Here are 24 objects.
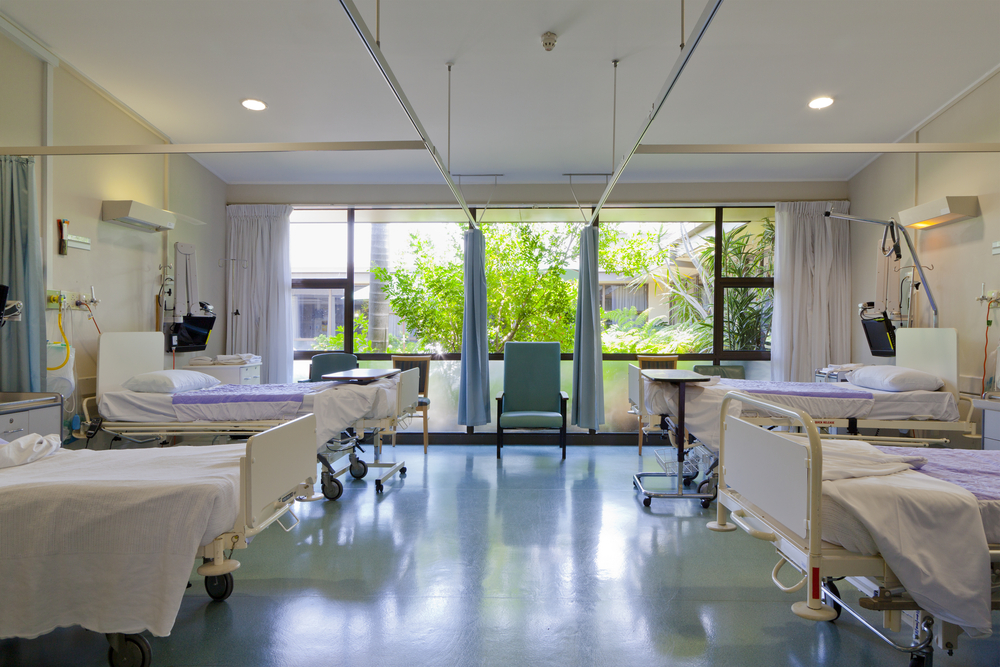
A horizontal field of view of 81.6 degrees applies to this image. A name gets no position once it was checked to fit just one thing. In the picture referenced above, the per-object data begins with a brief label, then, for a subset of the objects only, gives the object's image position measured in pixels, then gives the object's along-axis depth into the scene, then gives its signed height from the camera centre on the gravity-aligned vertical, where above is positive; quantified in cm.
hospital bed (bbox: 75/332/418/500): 370 -51
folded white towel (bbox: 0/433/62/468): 221 -47
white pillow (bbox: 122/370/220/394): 394 -35
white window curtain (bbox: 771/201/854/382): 553 +40
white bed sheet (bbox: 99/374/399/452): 367 -48
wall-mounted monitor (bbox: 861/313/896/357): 455 +1
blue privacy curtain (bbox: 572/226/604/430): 559 -14
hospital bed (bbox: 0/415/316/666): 176 -68
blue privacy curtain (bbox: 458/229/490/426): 570 -8
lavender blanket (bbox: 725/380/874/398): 390 -37
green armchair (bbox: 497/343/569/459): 566 -44
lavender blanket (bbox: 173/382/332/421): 380 -49
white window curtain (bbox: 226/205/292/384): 573 +45
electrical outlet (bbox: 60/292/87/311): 370 +20
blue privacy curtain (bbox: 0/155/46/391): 315 +33
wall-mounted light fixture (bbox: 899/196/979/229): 381 +85
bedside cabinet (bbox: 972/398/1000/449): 319 -47
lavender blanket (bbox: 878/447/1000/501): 193 -50
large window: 597 +57
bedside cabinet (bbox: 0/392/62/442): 282 -43
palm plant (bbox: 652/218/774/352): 593 +49
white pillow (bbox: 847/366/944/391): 385 -29
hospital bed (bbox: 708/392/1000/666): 167 -61
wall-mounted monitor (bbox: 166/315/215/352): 482 -1
